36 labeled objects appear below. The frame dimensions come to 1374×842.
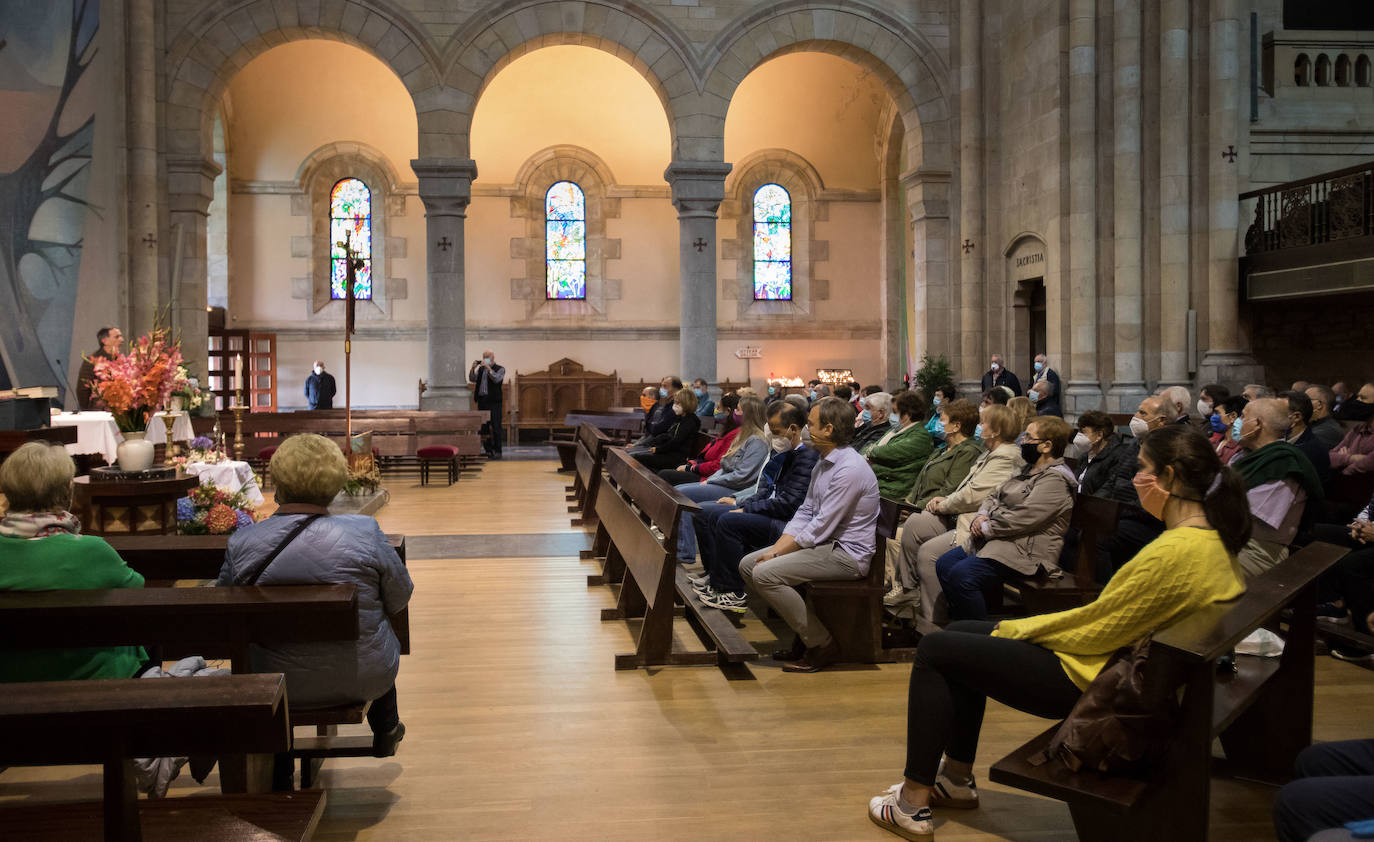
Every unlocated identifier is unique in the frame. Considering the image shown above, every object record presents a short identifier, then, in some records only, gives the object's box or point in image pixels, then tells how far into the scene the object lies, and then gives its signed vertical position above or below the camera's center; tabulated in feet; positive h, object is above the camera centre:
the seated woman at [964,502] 16.89 -1.67
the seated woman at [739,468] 23.27 -1.52
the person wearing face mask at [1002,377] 43.39 +0.78
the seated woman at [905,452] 21.74 -1.10
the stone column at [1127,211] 39.42 +6.80
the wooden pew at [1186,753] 8.18 -2.80
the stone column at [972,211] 48.80 +8.35
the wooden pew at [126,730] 7.01 -2.18
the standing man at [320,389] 57.52 +0.58
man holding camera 52.54 +0.45
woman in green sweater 9.80 -1.42
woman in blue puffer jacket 10.03 -1.53
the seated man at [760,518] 17.92 -2.00
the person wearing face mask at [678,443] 30.58 -1.27
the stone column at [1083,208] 40.52 +7.10
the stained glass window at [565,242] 66.59 +9.59
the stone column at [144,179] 45.27 +9.31
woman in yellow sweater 8.98 -2.06
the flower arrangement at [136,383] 22.36 +0.37
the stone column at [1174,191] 38.58 +7.33
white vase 21.12 -1.05
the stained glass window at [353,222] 64.90 +10.66
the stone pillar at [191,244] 47.06 +6.82
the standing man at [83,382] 33.53 +0.55
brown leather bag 8.39 -2.52
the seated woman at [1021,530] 15.29 -1.90
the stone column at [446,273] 48.37 +5.66
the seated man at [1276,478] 16.19 -1.24
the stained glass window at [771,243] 68.23 +9.67
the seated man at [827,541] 15.53 -2.07
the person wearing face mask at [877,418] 25.41 -0.51
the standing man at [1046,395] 36.35 +0.05
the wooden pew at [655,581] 15.16 -2.72
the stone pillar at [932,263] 49.98 +6.19
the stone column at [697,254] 49.37 +6.60
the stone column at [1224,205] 37.86 +6.68
